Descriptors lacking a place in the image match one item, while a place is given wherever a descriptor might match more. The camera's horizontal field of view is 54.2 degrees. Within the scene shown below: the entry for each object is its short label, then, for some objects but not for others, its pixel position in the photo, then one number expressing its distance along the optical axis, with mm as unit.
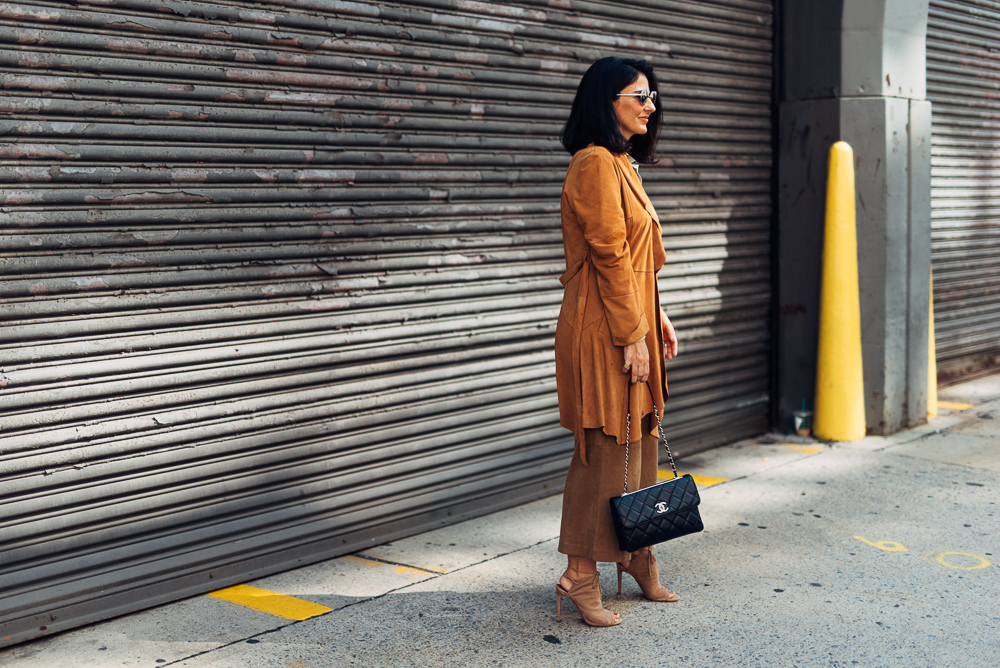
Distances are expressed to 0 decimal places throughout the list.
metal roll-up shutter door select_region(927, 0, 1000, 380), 8711
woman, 3746
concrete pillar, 6898
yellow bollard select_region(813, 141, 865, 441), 6910
